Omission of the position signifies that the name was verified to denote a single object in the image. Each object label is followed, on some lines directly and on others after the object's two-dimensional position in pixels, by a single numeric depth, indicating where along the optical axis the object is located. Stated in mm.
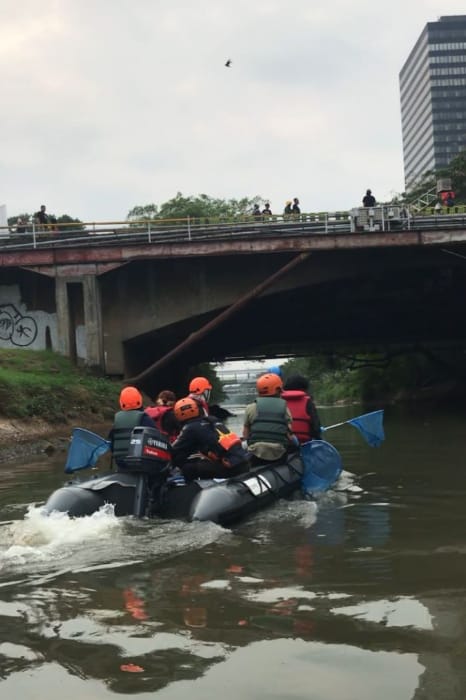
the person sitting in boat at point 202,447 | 10016
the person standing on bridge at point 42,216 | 30344
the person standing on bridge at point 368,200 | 28203
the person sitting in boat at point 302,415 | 12422
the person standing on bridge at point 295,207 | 31434
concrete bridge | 26250
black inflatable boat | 9062
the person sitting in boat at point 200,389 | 10985
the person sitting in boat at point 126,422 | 10078
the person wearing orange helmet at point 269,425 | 11016
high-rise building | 146625
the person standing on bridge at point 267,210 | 31812
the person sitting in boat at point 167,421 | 11688
